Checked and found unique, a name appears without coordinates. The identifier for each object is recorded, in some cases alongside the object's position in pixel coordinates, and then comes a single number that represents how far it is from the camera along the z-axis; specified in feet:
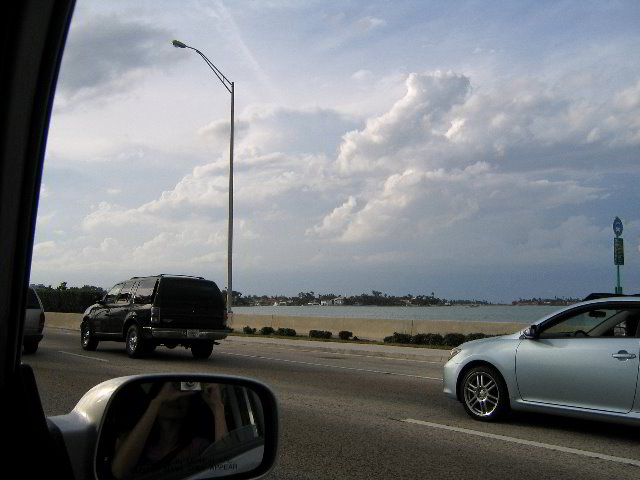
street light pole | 104.17
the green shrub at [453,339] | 75.25
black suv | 56.24
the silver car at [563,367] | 26.35
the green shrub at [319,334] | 90.93
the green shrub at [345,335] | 87.93
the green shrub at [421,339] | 79.30
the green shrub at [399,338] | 80.99
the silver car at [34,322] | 55.26
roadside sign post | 63.52
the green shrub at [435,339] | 77.66
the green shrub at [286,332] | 95.71
